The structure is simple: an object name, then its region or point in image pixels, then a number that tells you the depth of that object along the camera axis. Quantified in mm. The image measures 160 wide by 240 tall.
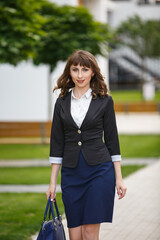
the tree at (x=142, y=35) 51812
